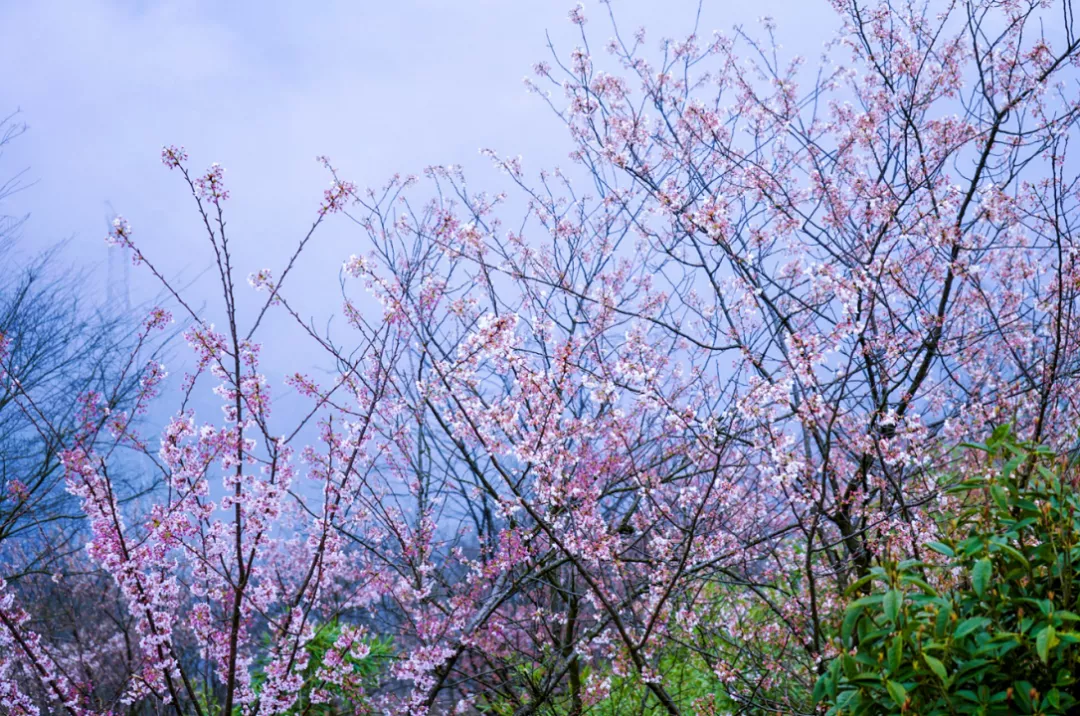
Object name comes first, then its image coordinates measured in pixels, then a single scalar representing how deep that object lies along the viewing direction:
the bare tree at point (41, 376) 8.12
